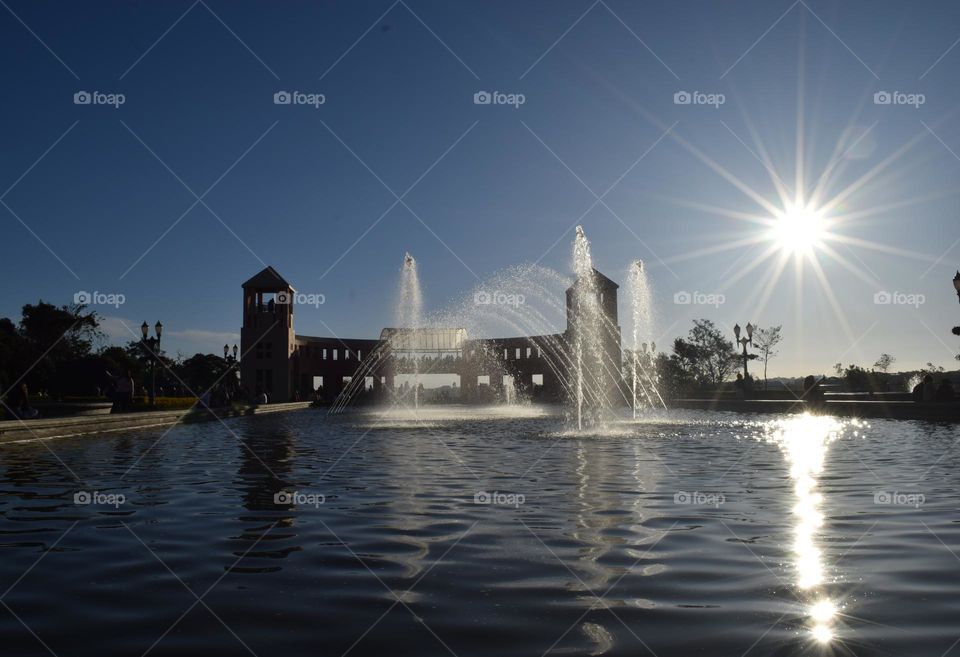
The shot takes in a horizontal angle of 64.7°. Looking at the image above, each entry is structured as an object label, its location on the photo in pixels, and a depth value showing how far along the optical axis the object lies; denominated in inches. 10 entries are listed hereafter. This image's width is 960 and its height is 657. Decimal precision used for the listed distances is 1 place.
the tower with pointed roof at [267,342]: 2391.9
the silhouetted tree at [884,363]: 3873.0
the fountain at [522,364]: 2133.4
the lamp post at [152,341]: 1285.7
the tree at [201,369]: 3774.6
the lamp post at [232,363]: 2147.9
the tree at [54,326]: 2659.9
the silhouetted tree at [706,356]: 2913.4
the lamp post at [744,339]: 1634.2
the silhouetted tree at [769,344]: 3093.0
